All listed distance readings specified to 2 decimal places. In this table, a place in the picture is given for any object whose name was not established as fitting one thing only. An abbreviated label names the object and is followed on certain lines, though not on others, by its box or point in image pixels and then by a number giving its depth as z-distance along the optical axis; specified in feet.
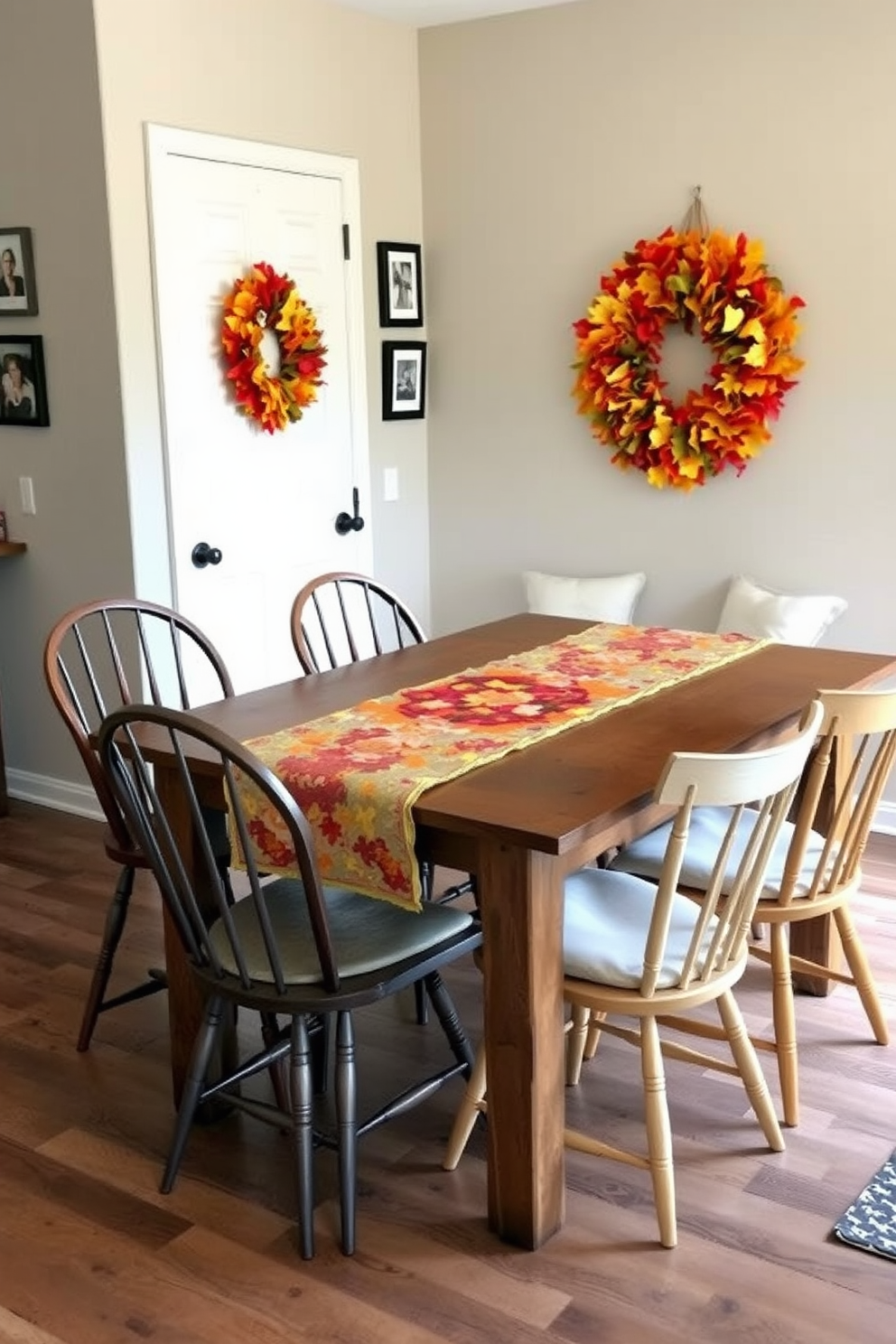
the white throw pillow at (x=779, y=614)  13.51
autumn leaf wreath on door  13.53
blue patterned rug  7.28
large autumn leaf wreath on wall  13.52
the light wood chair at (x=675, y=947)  6.75
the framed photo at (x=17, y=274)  13.20
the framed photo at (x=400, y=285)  15.43
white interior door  13.15
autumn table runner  7.15
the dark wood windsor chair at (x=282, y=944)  7.05
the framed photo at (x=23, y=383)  13.43
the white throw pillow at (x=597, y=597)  14.93
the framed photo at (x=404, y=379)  15.69
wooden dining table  6.79
